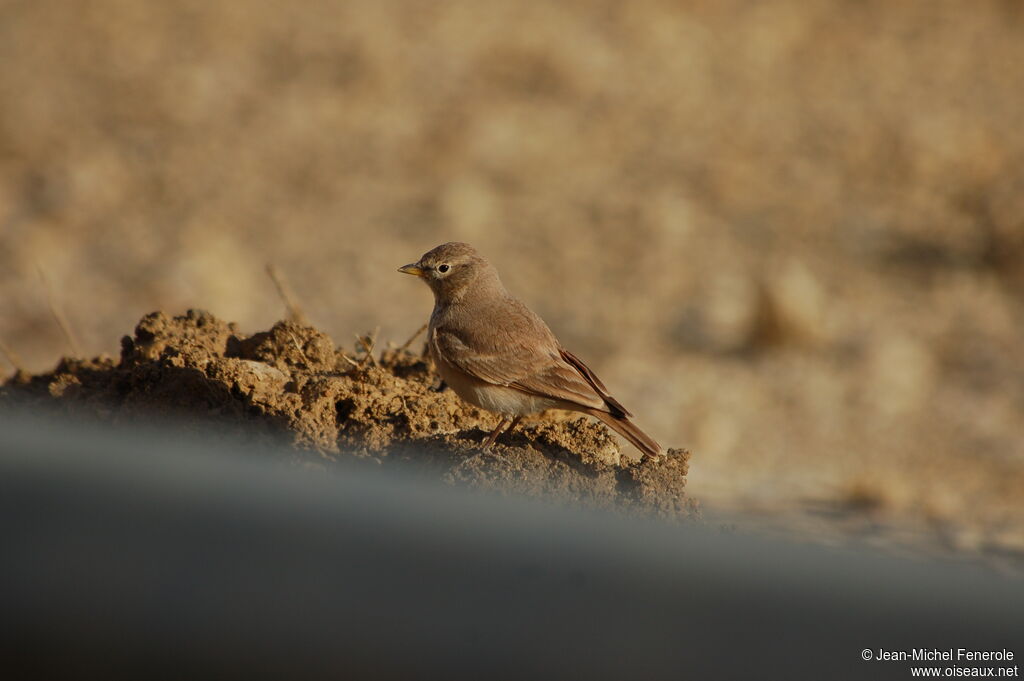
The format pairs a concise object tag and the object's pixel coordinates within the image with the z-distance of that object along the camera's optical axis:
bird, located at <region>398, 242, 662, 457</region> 8.91
